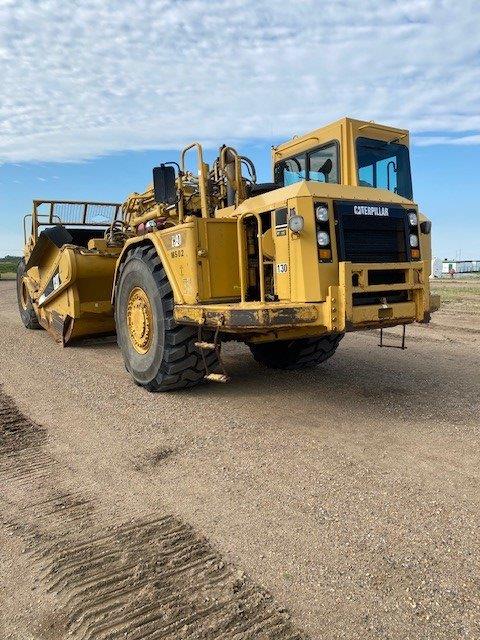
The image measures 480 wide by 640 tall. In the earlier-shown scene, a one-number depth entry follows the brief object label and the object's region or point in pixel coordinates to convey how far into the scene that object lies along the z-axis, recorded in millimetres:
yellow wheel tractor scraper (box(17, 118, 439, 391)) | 4273
